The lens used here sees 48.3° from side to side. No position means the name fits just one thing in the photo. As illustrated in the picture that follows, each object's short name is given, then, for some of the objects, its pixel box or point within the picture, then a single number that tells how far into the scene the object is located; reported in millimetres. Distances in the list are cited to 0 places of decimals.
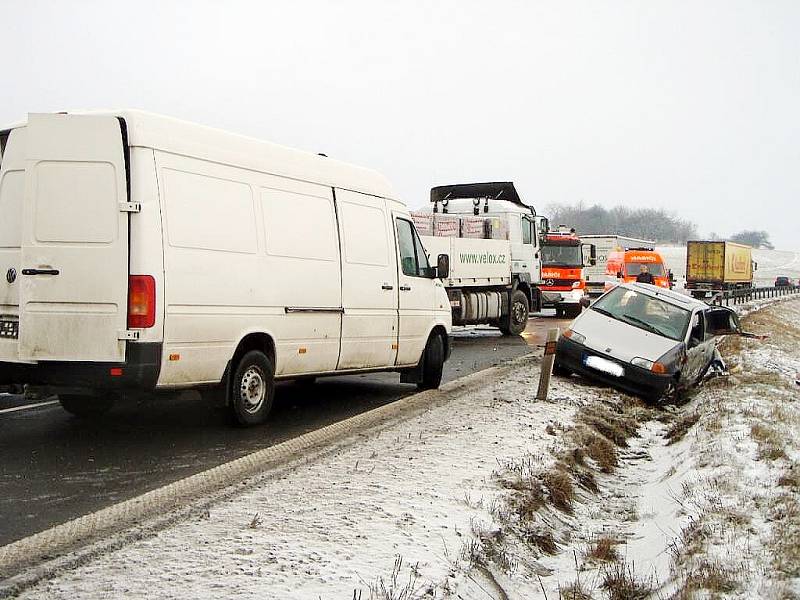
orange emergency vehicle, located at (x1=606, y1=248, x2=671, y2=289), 40094
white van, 7258
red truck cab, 30609
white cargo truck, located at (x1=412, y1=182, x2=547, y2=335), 20531
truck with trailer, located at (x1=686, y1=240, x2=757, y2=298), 49750
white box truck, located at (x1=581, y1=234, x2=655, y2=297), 44375
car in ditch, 12539
